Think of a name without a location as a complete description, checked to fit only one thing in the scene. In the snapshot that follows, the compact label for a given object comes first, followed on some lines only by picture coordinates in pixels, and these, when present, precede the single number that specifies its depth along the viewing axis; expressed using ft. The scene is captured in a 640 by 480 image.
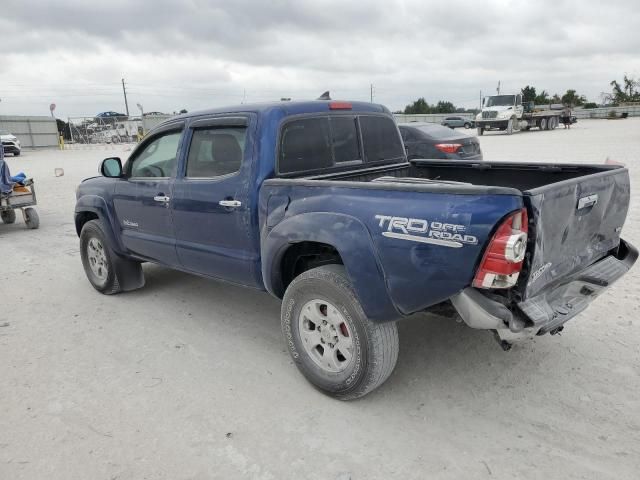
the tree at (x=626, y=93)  211.61
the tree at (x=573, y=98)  211.41
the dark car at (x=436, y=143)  32.45
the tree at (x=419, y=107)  248.32
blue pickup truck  8.55
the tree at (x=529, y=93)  207.10
